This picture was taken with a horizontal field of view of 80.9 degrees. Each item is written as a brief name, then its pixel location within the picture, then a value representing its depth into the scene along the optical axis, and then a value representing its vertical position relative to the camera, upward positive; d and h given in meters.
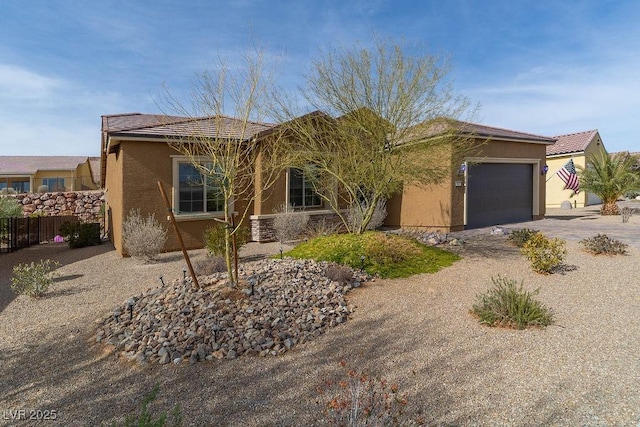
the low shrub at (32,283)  7.32 -1.52
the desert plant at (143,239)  10.07 -0.84
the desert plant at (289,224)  12.66 -0.50
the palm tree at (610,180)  19.36 +1.77
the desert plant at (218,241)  9.30 -0.81
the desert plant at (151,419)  2.59 -1.69
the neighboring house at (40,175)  30.36 +2.71
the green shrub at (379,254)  8.02 -1.01
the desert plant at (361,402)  2.81 -1.67
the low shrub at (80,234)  13.91 -1.01
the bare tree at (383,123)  9.46 +2.28
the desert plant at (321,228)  12.68 -0.65
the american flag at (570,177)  21.72 +2.10
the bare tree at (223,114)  6.23 +1.88
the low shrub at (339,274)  7.03 -1.22
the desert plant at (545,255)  7.95 -0.92
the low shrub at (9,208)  15.57 -0.09
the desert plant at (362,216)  10.66 -0.18
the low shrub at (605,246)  9.62 -0.86
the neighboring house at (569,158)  25.92 +3.85
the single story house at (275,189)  11.40 +0.81
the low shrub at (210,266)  7.94 -1.25
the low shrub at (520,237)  10.80 -0.72
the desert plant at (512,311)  5.17 -1.40
